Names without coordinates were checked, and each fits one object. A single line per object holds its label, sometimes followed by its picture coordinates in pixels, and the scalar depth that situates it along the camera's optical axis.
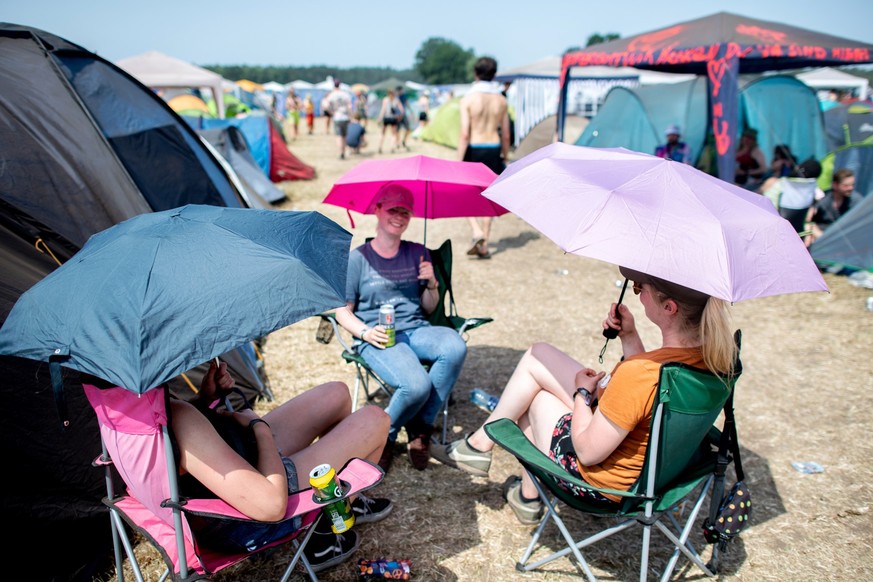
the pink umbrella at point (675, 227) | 1.61
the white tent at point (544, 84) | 15.90
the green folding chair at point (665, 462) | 1.82
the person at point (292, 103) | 20.61
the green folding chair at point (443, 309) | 3.31
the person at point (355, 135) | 14.85
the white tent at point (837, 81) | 21.80
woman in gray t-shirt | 2.83
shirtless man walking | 6.39
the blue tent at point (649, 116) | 9.34
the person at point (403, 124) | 15.75
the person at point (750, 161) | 8.26
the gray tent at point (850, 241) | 5.82
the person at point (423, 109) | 19.28
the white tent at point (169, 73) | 12.37
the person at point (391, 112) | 15.27
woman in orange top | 1.83
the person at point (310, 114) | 21.66
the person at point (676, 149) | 8.48
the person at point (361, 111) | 21.42
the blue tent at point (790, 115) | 8.91
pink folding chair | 1.59
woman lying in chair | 1.63
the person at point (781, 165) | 8.06
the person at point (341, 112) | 14.27
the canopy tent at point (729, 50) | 6.48
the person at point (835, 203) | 6.65
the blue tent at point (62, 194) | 2.17
